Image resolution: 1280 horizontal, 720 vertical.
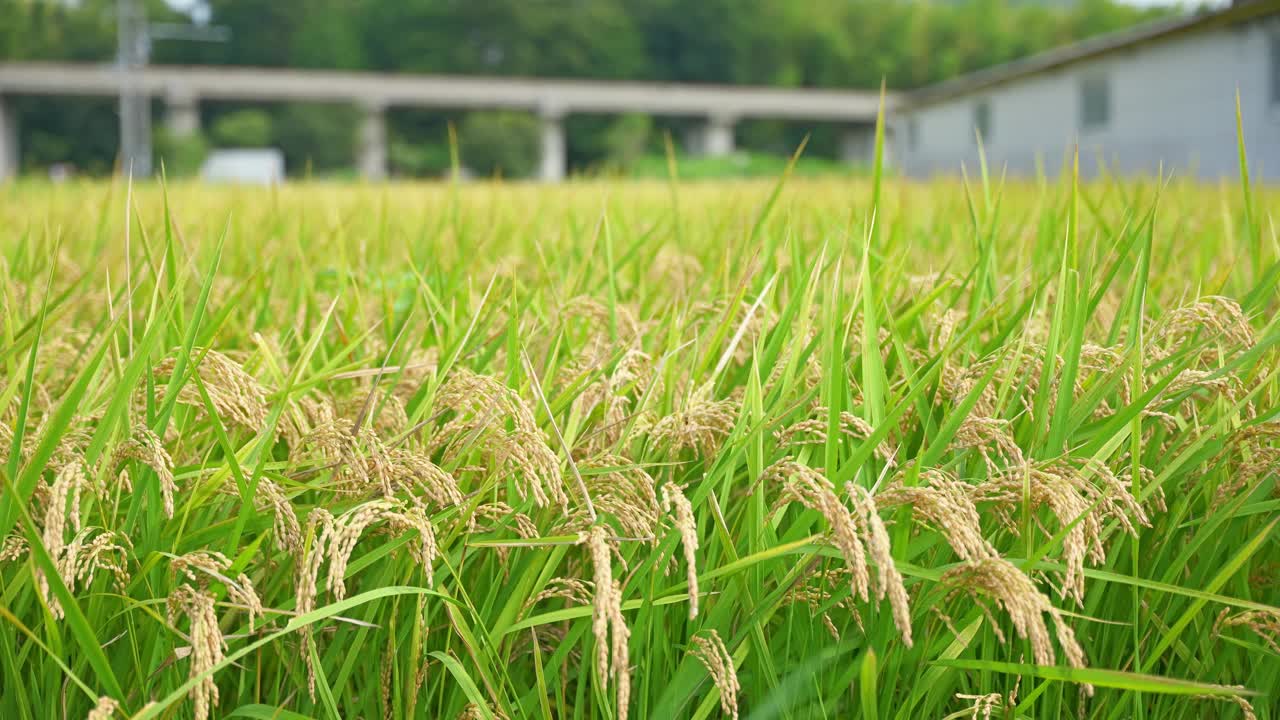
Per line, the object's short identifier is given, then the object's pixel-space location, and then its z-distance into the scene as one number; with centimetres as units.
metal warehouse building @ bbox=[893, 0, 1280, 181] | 1831
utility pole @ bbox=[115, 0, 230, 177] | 3047
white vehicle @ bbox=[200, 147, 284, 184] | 1915
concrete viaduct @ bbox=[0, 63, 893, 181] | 4269
